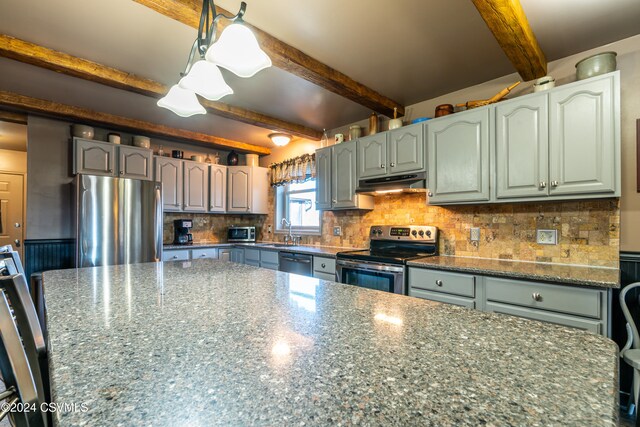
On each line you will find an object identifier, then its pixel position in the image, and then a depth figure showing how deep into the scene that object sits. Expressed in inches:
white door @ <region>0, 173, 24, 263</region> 201.2
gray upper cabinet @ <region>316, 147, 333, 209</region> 141.8
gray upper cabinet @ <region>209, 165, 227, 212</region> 182.2
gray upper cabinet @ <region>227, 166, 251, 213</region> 189.0
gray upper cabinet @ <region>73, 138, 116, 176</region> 136.0
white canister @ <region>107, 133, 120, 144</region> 149.2
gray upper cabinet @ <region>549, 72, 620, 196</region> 72.1
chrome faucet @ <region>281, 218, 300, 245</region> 176.8
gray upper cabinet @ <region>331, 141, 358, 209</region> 130.5
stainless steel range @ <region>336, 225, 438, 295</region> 98.5
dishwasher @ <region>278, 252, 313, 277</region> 132.7
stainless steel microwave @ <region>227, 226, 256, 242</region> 192.4
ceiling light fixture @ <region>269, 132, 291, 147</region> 165.6
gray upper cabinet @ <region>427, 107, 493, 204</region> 93.2
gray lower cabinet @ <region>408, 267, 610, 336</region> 65.2
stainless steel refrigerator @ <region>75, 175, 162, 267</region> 126.0
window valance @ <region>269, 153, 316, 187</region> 165.2
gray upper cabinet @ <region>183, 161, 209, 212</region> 172.7
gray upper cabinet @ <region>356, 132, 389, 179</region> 119.4
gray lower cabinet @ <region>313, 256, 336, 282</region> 122.9
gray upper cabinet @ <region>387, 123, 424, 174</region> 108.6
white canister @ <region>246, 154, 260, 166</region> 197.8
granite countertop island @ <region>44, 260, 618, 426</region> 17.4
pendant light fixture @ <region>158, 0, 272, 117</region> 49.4
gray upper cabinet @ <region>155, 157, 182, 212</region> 162.6
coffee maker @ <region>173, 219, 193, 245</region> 172.9
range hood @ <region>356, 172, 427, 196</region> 107.5
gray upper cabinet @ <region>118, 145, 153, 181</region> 147.7
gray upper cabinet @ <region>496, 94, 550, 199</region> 82.0
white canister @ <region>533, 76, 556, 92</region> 83.3
